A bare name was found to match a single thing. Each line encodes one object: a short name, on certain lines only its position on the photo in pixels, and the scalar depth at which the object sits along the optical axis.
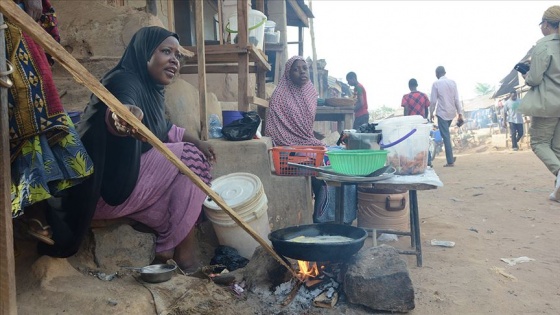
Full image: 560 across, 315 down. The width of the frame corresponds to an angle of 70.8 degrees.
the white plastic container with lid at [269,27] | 7.00
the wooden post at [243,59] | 4.54
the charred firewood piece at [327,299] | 2.51
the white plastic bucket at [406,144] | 3.33
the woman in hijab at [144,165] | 2.29
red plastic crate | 3.87
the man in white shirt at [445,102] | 8.67
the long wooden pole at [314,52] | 14.55
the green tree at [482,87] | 47.12
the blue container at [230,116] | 4.44
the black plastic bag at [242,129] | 4.04
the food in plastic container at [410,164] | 3.39
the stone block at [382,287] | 2.41
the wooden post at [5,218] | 1.53
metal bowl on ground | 2.37
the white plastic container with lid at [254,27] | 5.12
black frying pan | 2.47
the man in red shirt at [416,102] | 8.94
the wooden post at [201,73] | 4.00
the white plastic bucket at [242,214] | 3.20
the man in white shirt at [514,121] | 12.90
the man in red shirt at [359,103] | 9.48
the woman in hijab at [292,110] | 5.02
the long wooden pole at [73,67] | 1.29
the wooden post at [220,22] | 5.06
